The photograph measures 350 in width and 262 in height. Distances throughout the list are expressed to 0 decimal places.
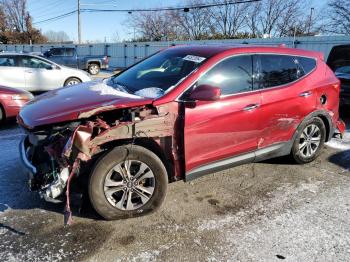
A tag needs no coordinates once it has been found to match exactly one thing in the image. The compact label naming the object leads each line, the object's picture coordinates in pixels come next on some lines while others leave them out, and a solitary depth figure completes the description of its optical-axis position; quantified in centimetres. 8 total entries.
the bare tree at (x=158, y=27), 5856
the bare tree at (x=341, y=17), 4694
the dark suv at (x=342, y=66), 777
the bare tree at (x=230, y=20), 5569
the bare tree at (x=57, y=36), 8604
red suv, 346
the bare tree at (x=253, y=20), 5578
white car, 1098
